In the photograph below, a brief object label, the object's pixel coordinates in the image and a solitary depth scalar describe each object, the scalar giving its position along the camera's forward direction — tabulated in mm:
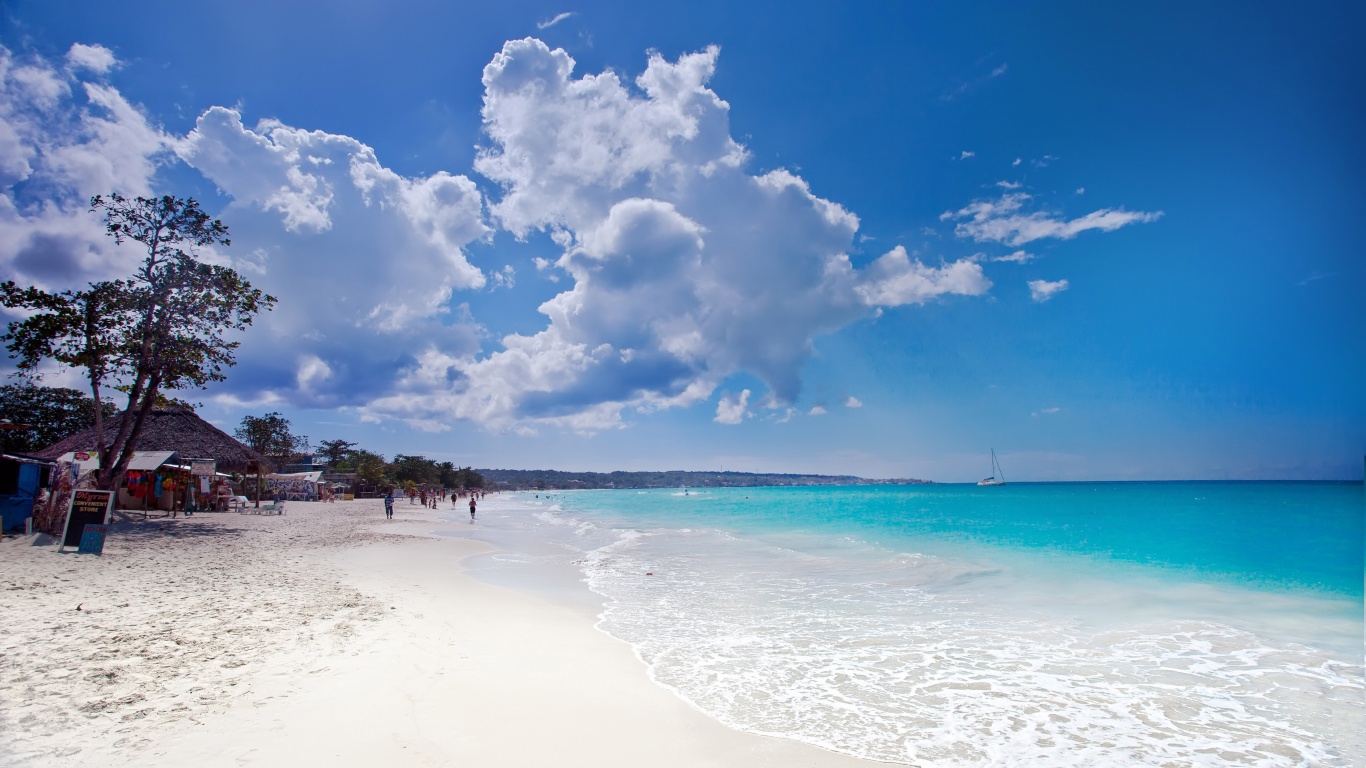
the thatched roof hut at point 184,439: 24078
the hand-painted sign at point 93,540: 11570
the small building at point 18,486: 15469
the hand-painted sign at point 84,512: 11805
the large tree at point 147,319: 16453
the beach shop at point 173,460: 21344
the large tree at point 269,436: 65375
